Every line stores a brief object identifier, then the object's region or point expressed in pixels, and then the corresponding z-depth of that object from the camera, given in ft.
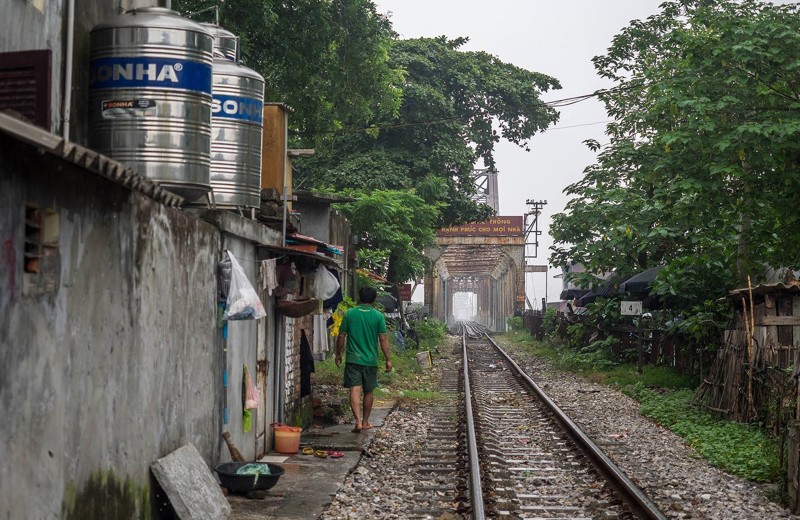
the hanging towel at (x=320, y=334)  47.78
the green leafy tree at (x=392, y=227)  88.17
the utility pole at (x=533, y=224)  208.57
